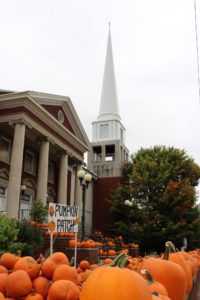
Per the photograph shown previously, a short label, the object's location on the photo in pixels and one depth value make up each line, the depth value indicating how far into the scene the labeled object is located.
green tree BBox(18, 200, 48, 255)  12.45
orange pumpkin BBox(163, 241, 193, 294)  3.39
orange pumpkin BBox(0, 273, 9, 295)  2.52
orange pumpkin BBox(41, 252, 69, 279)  2.71
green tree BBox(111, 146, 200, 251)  28.91
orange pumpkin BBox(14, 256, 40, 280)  2.67
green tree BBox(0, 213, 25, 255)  8.70
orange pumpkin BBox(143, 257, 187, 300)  2.68
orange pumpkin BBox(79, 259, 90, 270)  5.00
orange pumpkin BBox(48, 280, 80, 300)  2.25
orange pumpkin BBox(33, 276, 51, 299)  2.48
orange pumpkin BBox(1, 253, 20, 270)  3.27
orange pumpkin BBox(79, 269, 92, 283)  2.96
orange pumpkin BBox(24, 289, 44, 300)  2.33
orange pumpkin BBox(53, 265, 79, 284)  2.53
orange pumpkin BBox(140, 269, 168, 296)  2.18
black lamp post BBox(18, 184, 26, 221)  21.15
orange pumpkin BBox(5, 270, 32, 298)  2.39
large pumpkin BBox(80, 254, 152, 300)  1.77
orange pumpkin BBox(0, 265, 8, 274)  2.84
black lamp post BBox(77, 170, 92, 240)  15.45
